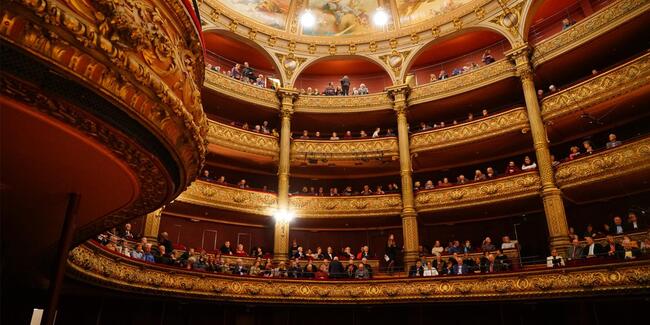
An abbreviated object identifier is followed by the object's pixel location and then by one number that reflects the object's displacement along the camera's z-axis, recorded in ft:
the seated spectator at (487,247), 48.14
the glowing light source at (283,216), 56.44
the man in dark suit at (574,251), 40.81
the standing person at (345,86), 66.85
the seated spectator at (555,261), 39.95
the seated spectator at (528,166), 51.78
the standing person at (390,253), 51.30
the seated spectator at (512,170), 52.60
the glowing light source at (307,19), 68.18
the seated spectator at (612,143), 45.57
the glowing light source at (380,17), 57.82
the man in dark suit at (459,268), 44.14
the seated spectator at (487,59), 59.72
